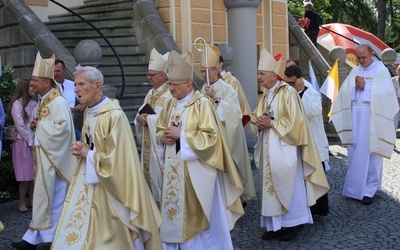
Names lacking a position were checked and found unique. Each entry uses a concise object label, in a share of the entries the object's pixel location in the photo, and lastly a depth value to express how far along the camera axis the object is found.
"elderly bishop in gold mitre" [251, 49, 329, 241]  6.51
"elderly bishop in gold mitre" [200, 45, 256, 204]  7.39
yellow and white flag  11.29
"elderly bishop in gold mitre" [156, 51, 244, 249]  5.54
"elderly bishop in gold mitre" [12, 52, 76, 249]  6.05
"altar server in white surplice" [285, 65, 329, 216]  7.37
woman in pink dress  7.85
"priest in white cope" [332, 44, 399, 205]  8.38
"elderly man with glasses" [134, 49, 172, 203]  6.86
